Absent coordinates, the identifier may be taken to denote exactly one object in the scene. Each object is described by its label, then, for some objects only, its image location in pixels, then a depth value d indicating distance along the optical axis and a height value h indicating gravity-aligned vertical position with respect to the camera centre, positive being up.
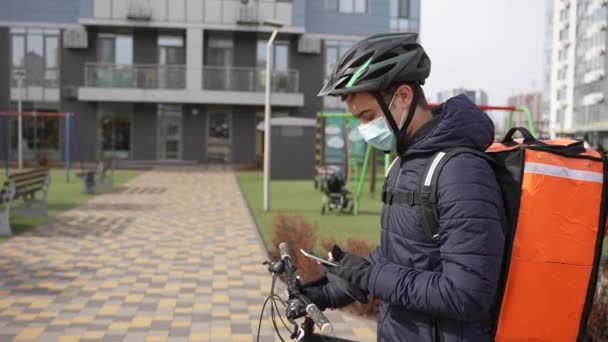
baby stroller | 14.84 -1.40
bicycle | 2.05 -0.54
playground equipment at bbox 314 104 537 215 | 21.16 -0.43
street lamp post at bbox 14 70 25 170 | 28.23 +2.10
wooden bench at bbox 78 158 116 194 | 18.47 -1.58
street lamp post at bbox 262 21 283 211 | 14.54 -0.31
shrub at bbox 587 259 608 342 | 4.89 -1.34
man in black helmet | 1.79 -0.21
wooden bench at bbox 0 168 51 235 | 10.77 -1.24
